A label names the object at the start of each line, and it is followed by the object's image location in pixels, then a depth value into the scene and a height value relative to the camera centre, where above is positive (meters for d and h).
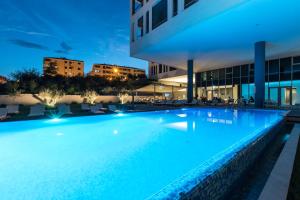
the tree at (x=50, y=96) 11.55 +0.15
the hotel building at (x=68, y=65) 59.40 +14.79
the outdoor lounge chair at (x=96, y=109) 8.55 -0.81
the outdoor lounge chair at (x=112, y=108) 8.92 -0.72
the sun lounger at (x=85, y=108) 9.30 -0.74
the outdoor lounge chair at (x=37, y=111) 6.83 -0.71
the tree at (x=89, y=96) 13.85 +0.15
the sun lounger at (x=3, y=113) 6.09 -0.72
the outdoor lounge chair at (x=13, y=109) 7.08 -0.63
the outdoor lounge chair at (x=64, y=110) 7.94 -0.76
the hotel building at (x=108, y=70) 62.76 +13.65
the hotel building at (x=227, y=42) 6.33 +3.75
